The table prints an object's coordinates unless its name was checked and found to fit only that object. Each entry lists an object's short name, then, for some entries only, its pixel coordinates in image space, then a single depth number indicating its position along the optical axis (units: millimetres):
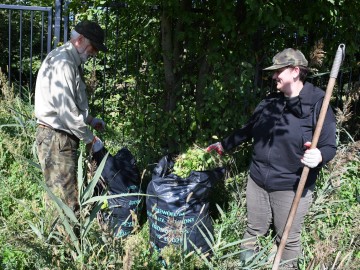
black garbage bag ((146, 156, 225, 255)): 3168
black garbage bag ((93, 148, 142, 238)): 3551
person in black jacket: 2812
